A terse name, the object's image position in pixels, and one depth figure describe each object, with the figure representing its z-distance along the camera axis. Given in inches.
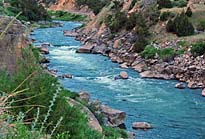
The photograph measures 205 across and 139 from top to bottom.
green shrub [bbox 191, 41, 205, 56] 1424.7
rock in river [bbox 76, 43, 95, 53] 1658.3
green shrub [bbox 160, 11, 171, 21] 1739.7
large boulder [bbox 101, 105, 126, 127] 815.1
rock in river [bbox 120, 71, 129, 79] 1232.7
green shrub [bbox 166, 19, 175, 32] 1656.0
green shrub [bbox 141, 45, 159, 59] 1501.0
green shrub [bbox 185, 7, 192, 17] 1738.8
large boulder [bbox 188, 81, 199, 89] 1168.8
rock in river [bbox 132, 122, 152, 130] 801.6
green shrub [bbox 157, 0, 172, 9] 1900.8
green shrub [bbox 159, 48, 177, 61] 1454.2
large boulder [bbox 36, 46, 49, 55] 1541.6
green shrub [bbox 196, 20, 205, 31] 1669.8
